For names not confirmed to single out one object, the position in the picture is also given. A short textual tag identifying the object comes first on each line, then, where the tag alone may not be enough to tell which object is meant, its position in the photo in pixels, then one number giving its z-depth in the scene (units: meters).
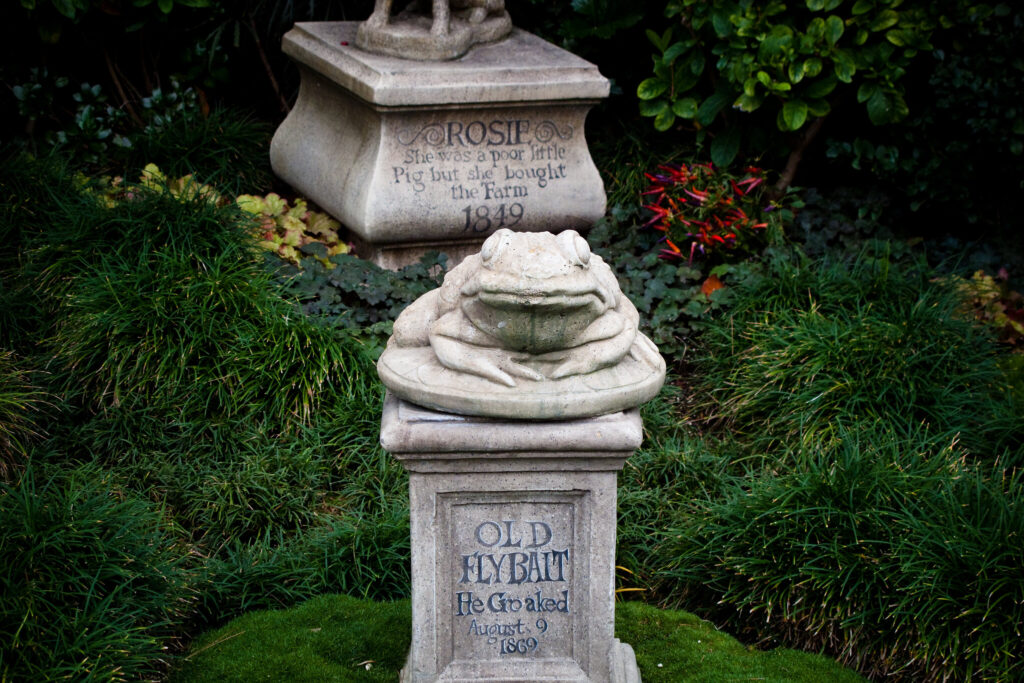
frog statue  2.73
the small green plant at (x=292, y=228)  5.30
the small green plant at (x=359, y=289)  4.84
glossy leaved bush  5.31
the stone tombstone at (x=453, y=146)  5.15
